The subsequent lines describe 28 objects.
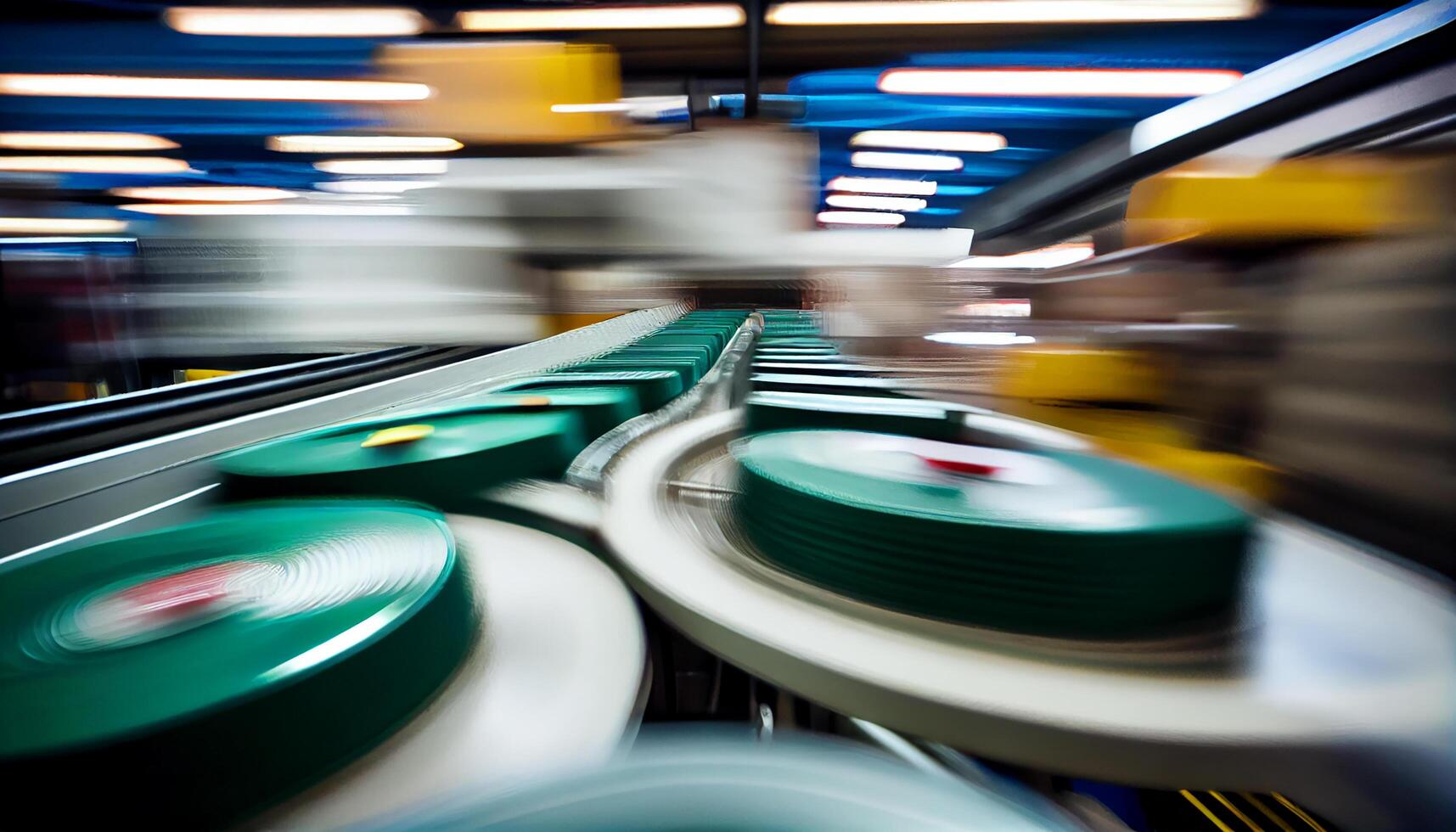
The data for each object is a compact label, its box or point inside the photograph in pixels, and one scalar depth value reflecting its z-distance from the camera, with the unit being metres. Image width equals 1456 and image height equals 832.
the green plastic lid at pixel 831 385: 1.07
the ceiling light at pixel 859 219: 9.09
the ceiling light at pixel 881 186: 7.15
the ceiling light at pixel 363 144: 3.74
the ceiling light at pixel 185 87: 4.41
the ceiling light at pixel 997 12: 3.38
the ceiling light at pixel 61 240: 4.24
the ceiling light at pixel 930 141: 5.57
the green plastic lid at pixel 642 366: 1.41
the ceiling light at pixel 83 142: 5.15
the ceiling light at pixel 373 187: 4.14
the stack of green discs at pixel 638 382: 1.12
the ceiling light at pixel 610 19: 3.72
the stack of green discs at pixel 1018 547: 0.37
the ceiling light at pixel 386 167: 3.94
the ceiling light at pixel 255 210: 4.08
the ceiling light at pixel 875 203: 8.10
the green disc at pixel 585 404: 0.87
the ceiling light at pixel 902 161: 6.18
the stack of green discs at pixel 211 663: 0.23
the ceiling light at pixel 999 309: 3.35
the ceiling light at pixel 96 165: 5.48
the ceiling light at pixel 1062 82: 4.29
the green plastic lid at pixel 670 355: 1.65
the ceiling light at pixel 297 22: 3.83
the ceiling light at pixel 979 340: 2.11
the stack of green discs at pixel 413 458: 0.58
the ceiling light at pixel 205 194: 5.62
